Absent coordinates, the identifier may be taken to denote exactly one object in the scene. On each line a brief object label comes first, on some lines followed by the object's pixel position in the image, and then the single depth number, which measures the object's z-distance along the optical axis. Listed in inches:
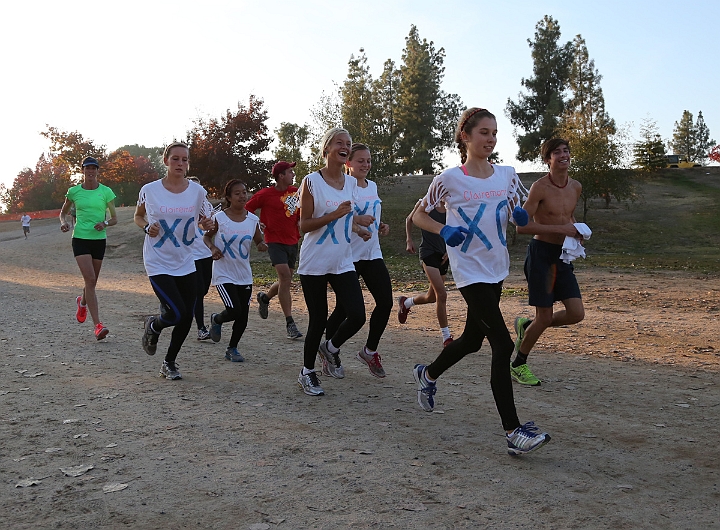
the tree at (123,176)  2719.0
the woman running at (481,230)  192.4
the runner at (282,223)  386.6
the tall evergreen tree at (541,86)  2866.6
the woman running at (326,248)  252.1
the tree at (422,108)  2672.2
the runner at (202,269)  367.9
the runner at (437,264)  335.3
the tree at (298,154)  1405.0
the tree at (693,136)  4367.6
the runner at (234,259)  334.3
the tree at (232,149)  1620.3
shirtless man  269.4
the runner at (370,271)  287.3
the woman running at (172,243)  279.6
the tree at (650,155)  2235.2
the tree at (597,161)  1475.1
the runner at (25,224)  1779.0
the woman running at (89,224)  391.9
